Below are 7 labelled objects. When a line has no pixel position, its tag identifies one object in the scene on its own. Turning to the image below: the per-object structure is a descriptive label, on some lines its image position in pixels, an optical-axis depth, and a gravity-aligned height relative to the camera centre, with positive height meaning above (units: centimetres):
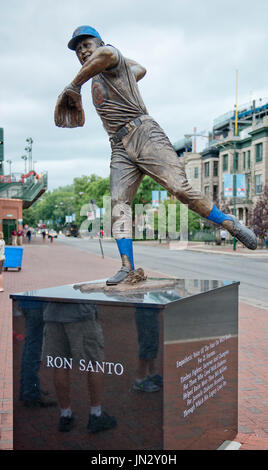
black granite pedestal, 307 -92
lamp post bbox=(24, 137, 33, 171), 6058 +948
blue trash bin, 2019 -132
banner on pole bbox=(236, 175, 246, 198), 3347 +261
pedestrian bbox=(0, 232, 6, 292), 1275 -67
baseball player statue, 412 +70
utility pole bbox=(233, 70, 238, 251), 3356 +251
